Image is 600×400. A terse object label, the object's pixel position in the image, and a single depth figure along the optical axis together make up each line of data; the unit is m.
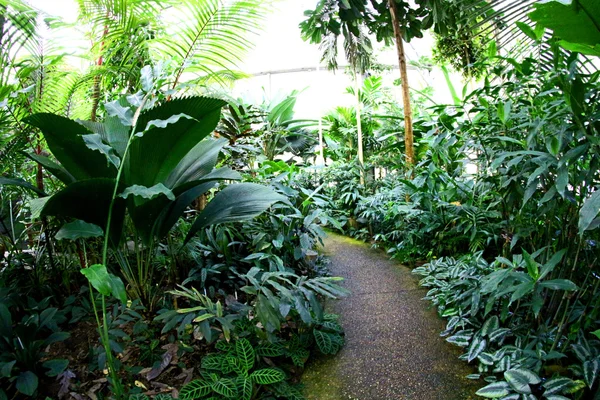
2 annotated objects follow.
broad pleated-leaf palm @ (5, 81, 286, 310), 1.32
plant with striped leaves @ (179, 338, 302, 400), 1.26
